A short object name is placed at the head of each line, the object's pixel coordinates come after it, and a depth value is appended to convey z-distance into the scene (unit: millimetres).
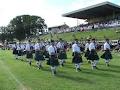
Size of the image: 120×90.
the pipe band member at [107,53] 10033
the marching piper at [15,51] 15777
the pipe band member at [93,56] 9751
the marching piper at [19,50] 15231
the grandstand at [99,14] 22206
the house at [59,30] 27903
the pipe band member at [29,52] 11699
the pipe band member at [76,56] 9226
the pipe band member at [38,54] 10349
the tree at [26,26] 42168
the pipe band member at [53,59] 8653
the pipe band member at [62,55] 10905
